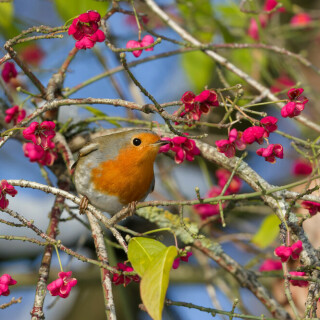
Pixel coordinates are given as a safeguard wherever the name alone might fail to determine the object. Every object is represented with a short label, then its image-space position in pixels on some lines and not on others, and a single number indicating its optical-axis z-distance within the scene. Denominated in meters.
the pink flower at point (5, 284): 3.80
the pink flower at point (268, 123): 4.00
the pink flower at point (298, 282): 4.04
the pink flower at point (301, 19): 8.44
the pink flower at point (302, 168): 7.29
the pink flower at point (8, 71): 5.59
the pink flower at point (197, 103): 3.86
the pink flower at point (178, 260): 3.85
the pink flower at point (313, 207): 4.26
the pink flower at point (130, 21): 9.67
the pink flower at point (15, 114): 5.20
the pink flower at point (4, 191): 3.88
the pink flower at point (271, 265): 6.24
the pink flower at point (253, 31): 7.79
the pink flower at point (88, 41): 3.93
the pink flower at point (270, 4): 7.66
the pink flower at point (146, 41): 4.42
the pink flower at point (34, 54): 8.99
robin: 5.55
